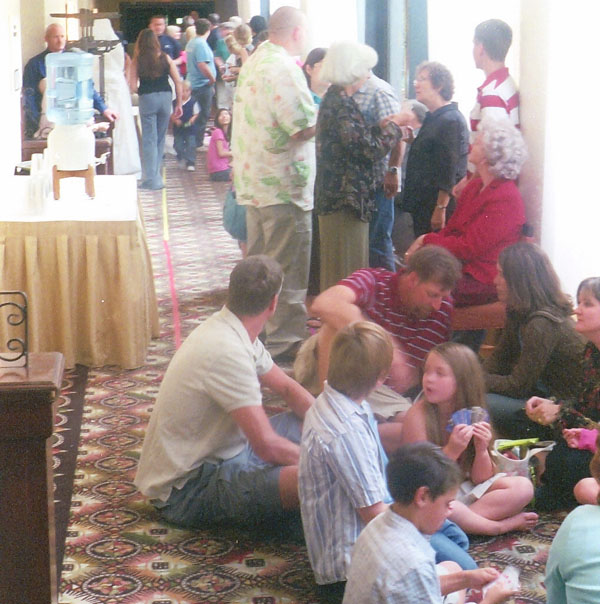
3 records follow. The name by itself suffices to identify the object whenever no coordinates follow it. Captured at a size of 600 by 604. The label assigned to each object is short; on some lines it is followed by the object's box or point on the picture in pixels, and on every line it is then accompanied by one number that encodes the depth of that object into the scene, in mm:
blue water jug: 6438
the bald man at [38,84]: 8789
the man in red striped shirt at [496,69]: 5277
